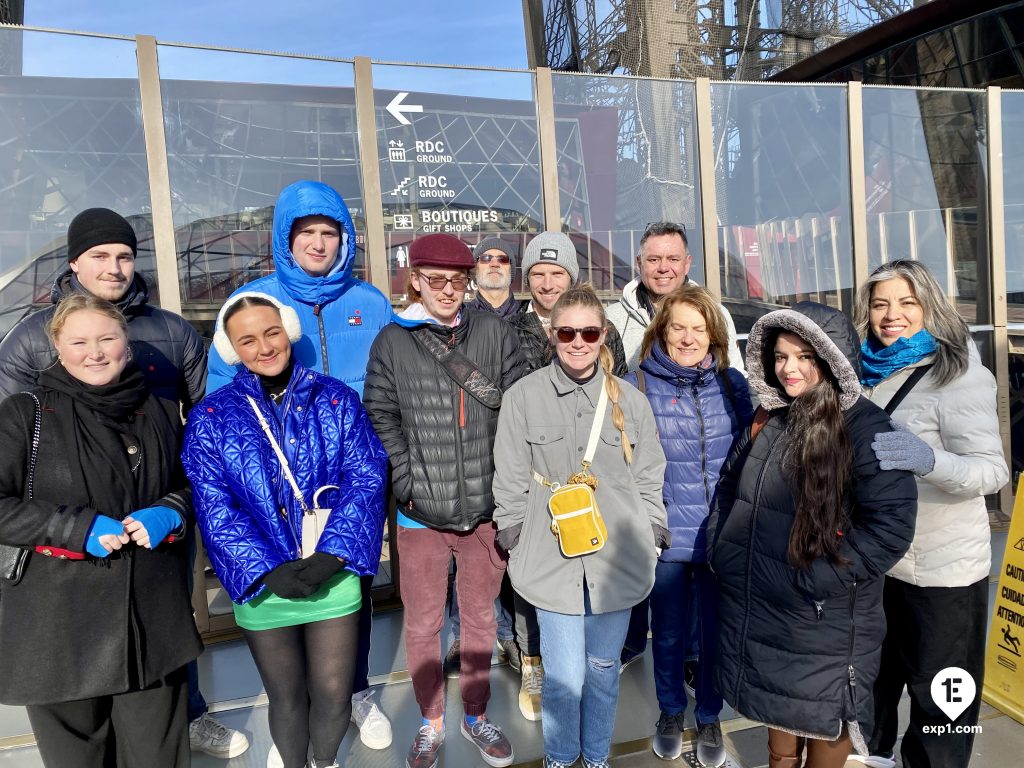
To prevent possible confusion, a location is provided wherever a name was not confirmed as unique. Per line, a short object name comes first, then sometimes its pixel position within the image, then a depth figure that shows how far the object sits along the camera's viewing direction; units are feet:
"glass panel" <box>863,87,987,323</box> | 16.94
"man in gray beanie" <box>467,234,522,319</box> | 11.18
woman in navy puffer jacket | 8.71
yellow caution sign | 10.00
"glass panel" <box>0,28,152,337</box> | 11.19
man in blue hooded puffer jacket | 8.98
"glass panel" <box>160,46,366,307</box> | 12.17
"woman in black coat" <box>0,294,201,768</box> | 6.40
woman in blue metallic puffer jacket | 7.11
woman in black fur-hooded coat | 6.52
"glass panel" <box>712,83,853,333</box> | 15.75
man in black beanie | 8.06
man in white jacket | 10.37
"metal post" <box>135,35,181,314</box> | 11.82
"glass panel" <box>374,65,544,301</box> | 13.51
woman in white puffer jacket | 7.38
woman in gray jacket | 7.93
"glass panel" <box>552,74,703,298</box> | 14.62
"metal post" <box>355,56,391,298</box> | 13.17
